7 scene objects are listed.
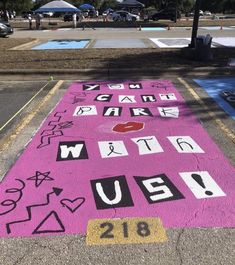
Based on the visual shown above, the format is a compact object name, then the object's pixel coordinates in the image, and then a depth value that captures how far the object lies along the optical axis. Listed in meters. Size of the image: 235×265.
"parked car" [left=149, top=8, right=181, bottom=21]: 28.96
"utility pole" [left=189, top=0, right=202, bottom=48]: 9.24
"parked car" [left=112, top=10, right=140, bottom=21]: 31.17
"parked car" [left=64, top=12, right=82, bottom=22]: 33.44
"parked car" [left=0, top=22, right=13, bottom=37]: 16.48
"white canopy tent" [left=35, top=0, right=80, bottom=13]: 21.83
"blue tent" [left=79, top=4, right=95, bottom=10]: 33.32
